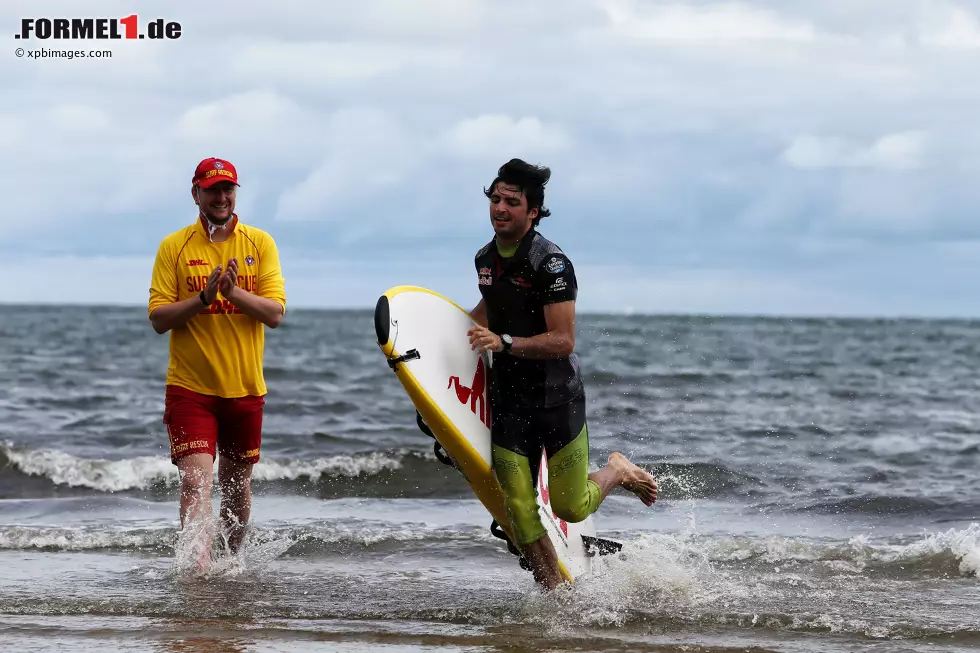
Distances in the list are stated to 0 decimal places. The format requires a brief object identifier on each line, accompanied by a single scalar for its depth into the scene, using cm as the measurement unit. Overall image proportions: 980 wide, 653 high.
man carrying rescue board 1109
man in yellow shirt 1237
